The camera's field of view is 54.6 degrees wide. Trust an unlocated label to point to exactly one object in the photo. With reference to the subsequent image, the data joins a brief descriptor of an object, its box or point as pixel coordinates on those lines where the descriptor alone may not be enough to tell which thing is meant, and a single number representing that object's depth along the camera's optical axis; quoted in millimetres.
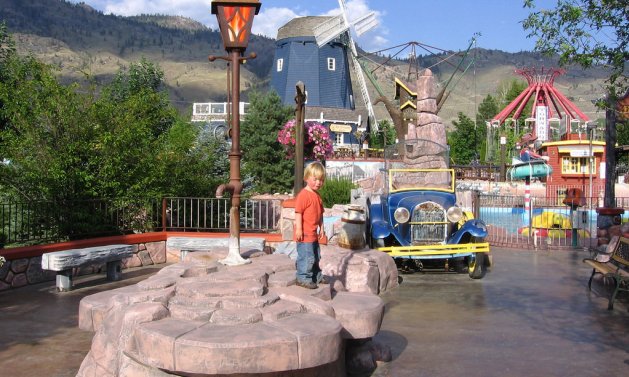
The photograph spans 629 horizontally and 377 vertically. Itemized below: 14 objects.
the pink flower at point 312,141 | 20359
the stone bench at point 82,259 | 9047
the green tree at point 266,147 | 26844
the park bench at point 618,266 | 8188
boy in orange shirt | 5742
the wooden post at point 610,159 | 12837
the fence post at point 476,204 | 14516
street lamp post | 6926
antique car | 10617
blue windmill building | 50375
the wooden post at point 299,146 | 11164
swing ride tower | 33344
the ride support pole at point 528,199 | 15780
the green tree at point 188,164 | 13586
